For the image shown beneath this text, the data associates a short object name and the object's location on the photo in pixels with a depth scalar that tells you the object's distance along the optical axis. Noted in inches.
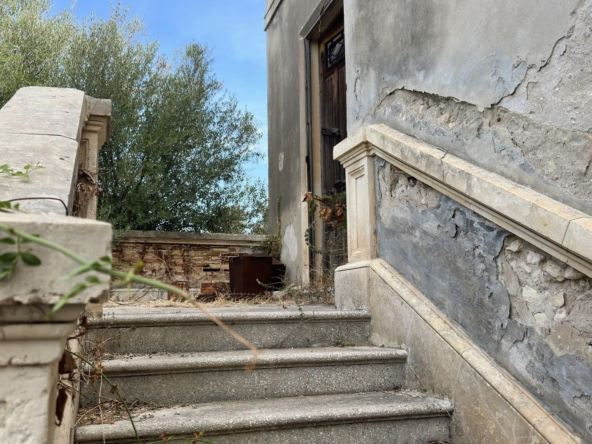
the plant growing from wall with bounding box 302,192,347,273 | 180.1
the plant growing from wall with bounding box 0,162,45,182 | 50.7
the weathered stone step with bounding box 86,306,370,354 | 96.3
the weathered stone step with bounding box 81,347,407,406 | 85.4
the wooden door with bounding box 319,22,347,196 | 213.3
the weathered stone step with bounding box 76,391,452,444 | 71.9
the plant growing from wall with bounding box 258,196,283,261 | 257.4
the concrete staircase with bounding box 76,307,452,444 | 77.2
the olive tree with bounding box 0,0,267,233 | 312.7
